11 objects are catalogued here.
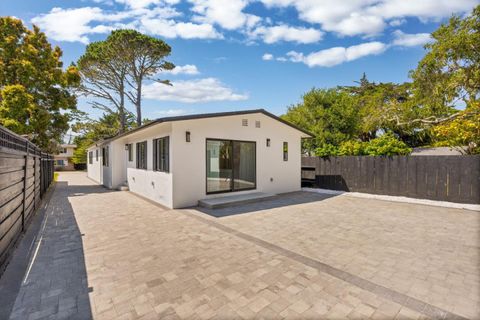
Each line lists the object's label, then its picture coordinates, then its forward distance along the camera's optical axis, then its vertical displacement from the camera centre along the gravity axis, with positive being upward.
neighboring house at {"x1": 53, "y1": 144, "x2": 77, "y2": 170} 35.81 +0.01
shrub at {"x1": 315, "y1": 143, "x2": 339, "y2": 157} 11.77 +0.28
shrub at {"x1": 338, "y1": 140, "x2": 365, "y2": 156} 11.07 +0.36
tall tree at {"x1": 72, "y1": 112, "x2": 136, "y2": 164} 25.20 +3.55
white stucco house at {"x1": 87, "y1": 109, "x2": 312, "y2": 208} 7.59 +0.04
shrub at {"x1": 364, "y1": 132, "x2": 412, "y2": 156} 9.65 +0.38
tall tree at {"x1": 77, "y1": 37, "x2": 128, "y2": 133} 17.50 +6.50
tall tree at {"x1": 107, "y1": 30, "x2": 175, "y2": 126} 17.39 +7.95
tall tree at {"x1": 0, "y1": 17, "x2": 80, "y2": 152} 11.10 +4.02
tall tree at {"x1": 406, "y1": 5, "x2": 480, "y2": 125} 10.23 +4.22
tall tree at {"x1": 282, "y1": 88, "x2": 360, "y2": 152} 16.23 +2.77
